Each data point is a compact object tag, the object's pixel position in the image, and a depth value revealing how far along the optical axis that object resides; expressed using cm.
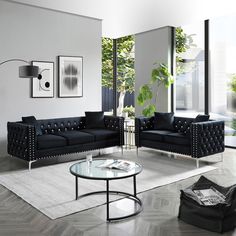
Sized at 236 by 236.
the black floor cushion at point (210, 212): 292
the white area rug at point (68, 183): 367
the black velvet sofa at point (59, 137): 527
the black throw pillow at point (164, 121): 650
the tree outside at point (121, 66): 941
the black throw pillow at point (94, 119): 675
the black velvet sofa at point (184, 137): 543
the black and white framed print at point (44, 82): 664
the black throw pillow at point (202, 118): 588
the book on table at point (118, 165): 369
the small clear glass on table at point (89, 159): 393
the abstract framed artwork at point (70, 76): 708
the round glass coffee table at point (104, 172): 336
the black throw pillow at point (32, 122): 573
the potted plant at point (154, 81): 756
